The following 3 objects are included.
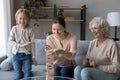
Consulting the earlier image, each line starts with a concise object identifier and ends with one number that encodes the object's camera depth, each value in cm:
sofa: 278
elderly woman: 215
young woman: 237
